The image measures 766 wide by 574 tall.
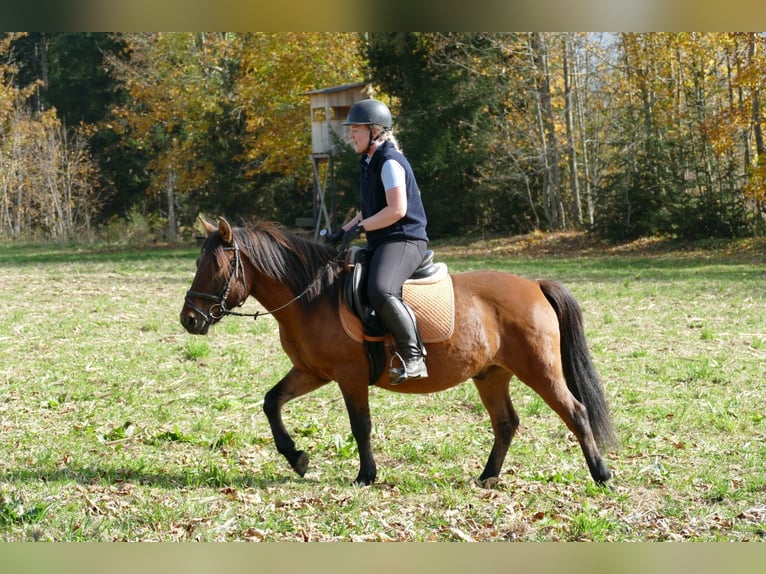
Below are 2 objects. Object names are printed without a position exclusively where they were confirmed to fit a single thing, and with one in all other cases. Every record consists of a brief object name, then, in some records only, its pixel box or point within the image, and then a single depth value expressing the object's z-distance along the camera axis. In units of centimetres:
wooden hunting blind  3316
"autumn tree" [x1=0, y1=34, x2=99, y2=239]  4028
